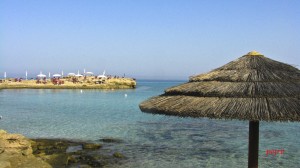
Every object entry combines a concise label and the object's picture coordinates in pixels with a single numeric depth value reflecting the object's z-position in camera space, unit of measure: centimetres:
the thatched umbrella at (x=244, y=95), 570
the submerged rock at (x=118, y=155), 1565
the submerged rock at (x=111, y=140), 1967
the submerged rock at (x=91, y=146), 1761
